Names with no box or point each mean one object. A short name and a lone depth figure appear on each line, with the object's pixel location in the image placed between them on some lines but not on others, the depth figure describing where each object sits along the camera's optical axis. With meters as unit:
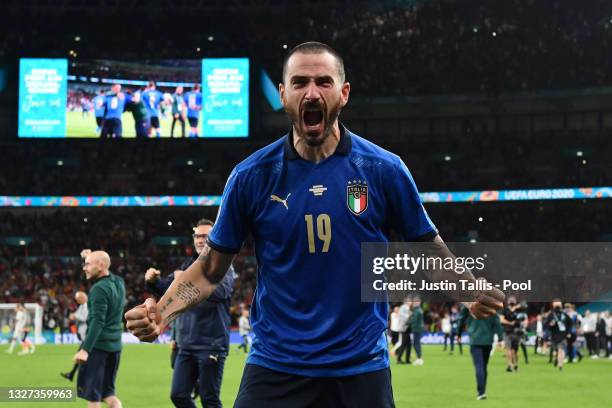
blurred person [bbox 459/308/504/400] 16.92
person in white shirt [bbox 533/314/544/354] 33.50
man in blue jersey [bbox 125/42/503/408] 4.15
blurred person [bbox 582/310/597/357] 34.53
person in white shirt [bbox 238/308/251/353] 34.34
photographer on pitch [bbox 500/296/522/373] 25.16
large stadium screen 51.84
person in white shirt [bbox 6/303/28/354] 32.78
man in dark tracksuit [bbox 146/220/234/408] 9.94
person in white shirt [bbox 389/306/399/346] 29.81
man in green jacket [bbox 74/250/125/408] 10.70
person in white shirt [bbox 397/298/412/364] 28.18
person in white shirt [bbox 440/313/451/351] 37.09
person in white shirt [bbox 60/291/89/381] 19.80
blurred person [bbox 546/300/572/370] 26.33
